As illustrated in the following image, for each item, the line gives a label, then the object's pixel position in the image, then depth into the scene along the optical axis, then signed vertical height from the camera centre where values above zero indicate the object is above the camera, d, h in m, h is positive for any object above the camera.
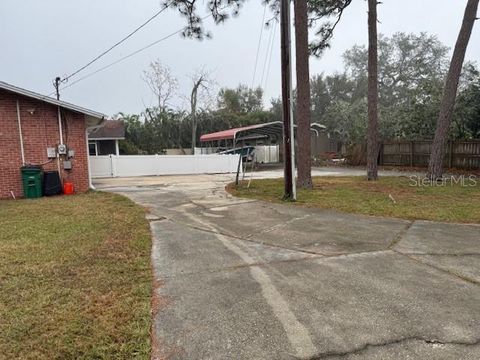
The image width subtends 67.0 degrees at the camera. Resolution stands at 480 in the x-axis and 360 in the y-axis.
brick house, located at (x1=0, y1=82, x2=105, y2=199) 10.00 +0.83
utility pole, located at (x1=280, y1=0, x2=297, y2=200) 8.38 +1.31
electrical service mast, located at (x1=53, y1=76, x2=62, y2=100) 25.03 +5.69
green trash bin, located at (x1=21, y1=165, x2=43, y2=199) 9.95 -0.41
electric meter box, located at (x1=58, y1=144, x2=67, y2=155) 10.53 +0.47
